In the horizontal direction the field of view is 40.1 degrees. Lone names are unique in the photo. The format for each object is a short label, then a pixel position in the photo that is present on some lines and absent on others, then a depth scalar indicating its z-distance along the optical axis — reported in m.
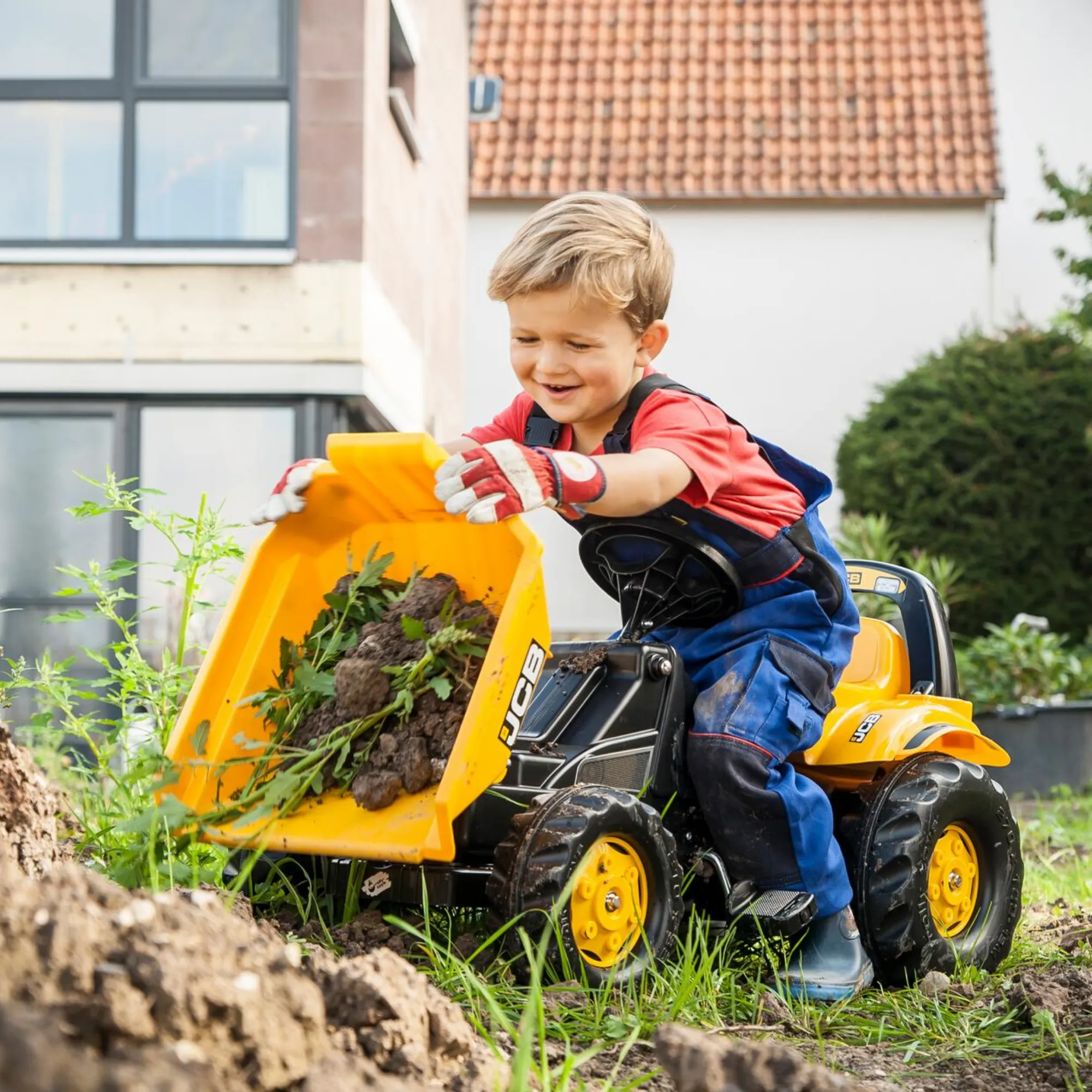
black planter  7.88
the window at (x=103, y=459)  8.20
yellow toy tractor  2.49
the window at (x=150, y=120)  8.30
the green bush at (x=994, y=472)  13.83
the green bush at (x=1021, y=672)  9.05
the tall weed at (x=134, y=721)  2.59
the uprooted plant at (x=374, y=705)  2.62
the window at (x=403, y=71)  9.45
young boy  2.79
